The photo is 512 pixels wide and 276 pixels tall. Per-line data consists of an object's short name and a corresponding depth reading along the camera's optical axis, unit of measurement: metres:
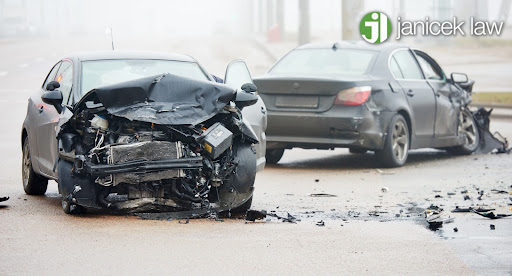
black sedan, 25.80
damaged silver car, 16.64
